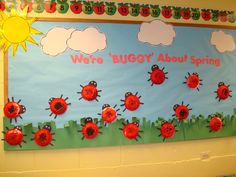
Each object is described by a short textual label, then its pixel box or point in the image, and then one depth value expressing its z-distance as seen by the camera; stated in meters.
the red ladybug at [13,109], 1.53
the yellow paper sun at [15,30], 1.55
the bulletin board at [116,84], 1.57
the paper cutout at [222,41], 1.85
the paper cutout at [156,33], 1.72
